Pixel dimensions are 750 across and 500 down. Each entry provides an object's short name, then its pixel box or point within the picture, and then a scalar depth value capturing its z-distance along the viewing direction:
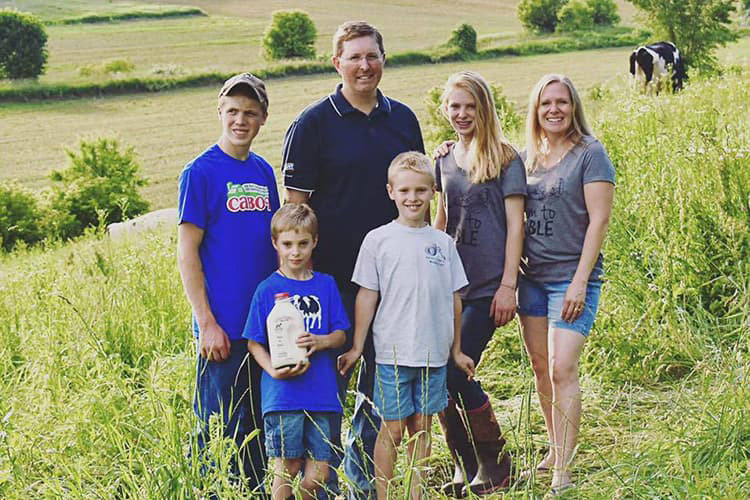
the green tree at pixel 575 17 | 55.53
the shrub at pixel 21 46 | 41.44
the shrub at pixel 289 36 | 47.06
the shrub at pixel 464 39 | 45.86
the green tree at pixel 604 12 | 56.22
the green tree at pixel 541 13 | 56.66
